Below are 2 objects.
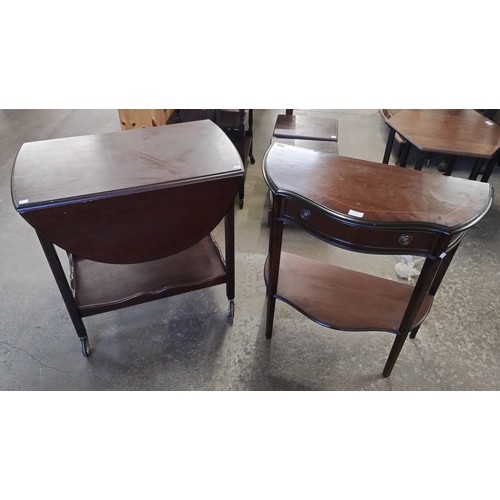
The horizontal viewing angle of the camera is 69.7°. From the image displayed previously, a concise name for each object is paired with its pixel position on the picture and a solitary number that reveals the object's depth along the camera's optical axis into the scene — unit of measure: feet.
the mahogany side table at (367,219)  3.41
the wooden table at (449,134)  7.02
